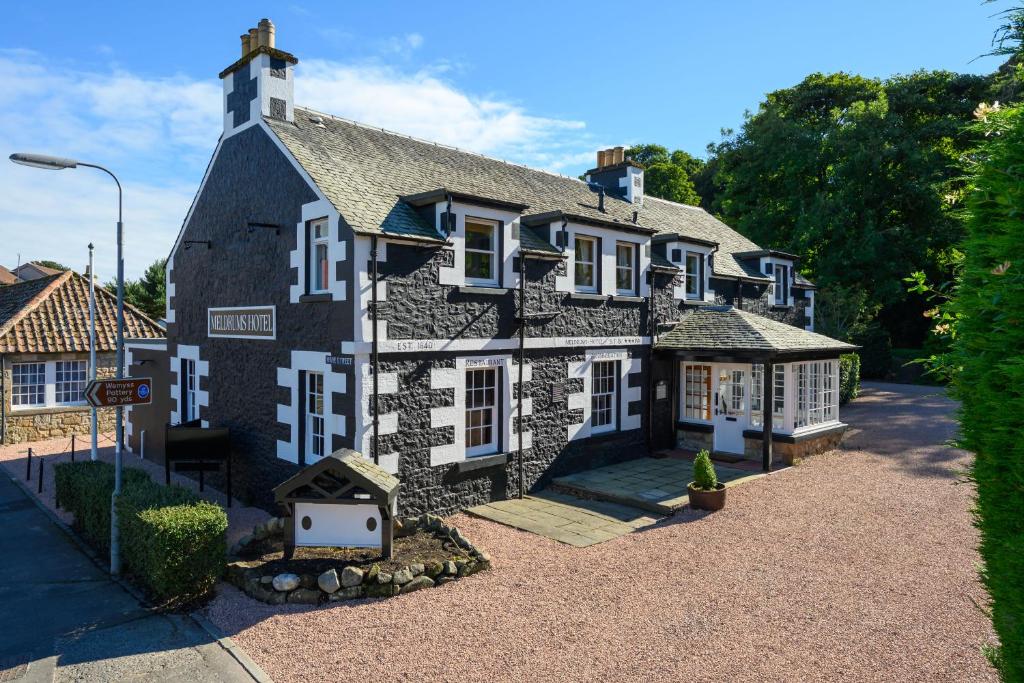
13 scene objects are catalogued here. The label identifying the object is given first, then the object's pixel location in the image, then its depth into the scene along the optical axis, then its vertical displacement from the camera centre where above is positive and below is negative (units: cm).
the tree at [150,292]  3931 +280
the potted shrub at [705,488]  1282 -295
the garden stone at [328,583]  903 -340
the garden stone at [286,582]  898 -338
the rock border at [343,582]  900 -346
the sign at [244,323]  1387 +36
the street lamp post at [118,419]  986 -125
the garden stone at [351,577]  914 -337
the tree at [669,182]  4888 +1196
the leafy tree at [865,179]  3306 +867
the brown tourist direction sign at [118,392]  980 -83
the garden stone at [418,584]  931 -354
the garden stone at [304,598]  897 -358
